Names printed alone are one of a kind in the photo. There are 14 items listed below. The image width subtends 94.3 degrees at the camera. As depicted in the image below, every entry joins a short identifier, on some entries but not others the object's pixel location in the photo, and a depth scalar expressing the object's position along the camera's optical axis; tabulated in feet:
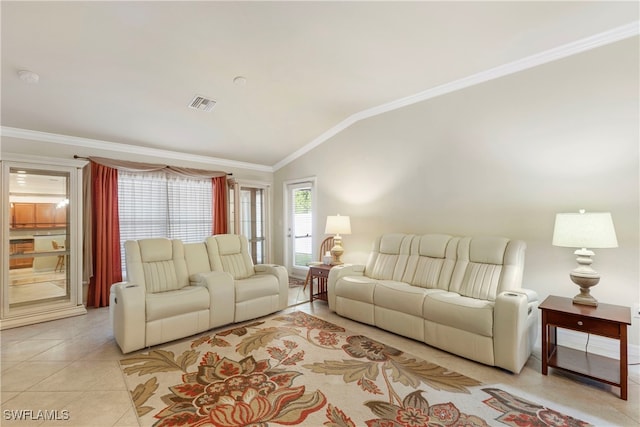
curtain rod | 13.16
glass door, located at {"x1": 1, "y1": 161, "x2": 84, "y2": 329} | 11.12
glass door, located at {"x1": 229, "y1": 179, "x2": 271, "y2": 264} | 18.71
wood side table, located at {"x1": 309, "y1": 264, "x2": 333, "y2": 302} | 13.75
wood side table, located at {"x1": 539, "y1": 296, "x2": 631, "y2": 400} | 6.77
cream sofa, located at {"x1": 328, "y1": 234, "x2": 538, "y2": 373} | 8.02
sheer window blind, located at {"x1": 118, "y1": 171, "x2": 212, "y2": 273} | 14.85
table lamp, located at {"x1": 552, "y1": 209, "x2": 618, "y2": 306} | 7.41
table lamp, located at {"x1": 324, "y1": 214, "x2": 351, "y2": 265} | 14.15
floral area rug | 6.14
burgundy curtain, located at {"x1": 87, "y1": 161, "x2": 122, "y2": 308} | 13.57
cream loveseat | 9.21
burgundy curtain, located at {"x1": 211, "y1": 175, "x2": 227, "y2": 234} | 17.85
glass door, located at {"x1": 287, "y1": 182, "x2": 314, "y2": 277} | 18.81
